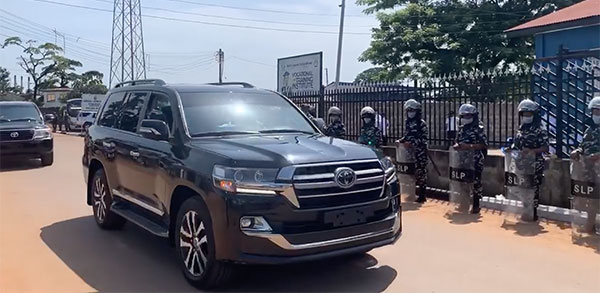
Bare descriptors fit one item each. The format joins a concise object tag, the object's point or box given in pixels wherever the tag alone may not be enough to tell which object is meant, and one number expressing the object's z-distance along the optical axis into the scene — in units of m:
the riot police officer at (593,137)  6.49
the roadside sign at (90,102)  33.75
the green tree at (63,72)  55.77
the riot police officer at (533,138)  7.30
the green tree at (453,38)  25.86
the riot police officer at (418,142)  9.07
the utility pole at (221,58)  57.82
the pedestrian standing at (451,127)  10.09
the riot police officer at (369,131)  9.55
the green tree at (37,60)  52.78
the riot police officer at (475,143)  8.14
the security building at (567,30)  16.08
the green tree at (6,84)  72.50
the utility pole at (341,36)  33.49
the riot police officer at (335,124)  10.31
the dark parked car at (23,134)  13.67
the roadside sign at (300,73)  15.68
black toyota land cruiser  4.39
